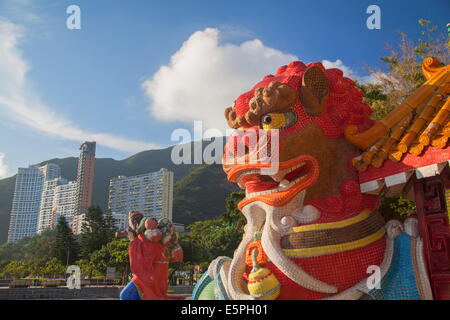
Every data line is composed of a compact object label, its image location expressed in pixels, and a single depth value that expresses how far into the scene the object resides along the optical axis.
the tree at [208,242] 28.77
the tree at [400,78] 9.70
